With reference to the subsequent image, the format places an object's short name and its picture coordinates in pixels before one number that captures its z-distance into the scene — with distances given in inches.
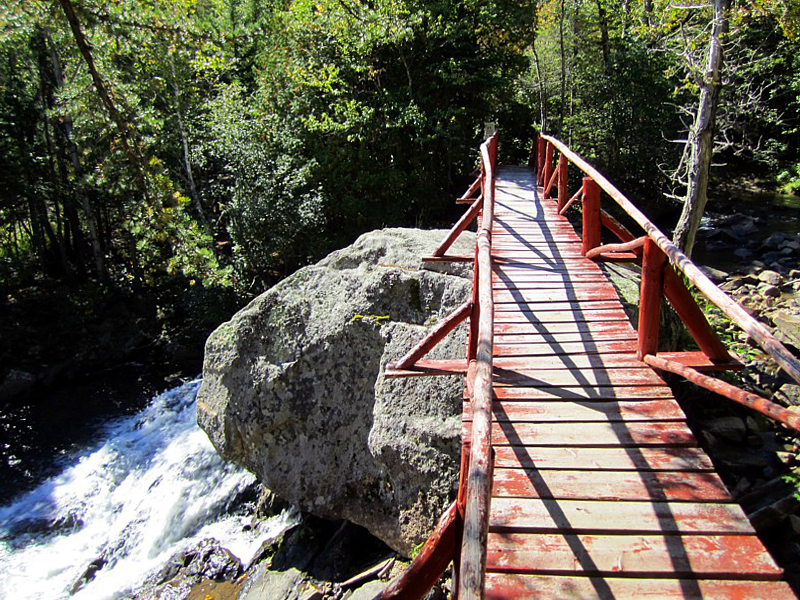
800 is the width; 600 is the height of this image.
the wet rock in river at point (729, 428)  238.1
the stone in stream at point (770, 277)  423.5
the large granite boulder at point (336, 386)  213.8
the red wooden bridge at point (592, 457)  91.4
